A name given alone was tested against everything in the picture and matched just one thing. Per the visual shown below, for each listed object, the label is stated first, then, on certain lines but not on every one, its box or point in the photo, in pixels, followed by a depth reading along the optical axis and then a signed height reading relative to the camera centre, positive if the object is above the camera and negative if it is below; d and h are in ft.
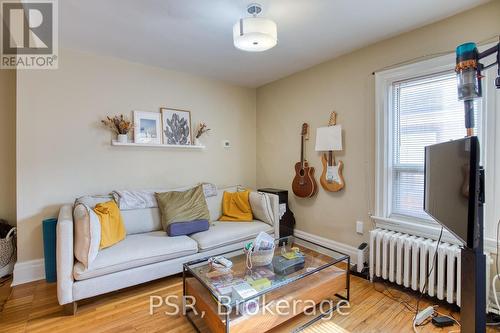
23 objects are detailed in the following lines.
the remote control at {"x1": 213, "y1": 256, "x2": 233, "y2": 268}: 6.15 -2.45
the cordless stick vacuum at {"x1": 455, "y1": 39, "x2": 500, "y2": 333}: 3.95 -1.35
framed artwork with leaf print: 10.49 +1.58
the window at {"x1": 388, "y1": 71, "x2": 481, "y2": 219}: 6.79 +1.04
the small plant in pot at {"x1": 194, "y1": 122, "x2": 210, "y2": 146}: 11.24 +1.45
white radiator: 6.17 -2.73
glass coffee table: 5.03 -2.97
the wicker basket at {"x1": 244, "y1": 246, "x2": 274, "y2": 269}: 6.33 -2.39
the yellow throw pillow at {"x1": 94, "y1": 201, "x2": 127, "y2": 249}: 7.09 -1.79
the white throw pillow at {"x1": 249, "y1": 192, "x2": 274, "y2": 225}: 9.90 -1.79
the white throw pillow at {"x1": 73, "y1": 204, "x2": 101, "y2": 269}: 6.24 -1.86
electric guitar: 9.29 -0.38
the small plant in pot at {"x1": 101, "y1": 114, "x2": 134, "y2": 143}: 9.23 +1.40
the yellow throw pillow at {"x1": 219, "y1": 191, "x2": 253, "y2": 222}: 10.21 -1.84
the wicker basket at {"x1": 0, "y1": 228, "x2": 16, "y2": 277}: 7.96 -2.89
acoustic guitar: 10.25 -0.64
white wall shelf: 9.29 +0.73
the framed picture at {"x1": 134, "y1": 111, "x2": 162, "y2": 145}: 9.82 +1.46
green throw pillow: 8.64 -1.56
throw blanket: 8.61 -1.27
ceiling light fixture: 5.76 +3.05
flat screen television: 3.66 -0.40
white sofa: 6.08 -2.58
